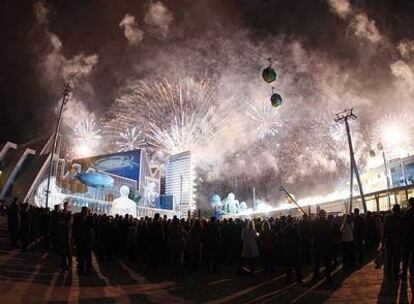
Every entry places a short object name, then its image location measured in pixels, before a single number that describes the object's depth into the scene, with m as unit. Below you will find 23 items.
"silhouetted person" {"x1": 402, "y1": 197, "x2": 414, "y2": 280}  9.79
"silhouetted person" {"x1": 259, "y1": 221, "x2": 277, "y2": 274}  13.14
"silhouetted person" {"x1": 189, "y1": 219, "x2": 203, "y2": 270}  14.19
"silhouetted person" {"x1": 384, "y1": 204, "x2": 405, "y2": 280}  10.36
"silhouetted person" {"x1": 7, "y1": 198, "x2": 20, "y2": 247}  15.73
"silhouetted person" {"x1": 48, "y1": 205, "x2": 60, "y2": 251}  13.27
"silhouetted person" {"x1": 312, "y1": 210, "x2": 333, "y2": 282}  11.52
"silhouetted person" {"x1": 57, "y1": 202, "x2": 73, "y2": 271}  11.97
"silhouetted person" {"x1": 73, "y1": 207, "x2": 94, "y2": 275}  12.05
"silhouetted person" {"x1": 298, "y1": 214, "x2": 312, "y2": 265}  13.45
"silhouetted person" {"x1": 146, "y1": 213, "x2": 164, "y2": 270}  14.56
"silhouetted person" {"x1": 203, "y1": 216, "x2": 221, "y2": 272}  13.98
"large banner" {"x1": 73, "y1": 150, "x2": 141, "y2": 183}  79.88
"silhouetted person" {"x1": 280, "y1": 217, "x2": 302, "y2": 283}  11.47
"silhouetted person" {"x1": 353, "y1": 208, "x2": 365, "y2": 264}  15.91
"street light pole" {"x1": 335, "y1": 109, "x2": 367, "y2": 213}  34.38
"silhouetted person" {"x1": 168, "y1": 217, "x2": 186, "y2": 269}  14.07
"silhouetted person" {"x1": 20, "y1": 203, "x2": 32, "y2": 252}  16.06
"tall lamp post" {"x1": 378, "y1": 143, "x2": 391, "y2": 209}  47.75
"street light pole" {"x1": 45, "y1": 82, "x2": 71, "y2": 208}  34.12
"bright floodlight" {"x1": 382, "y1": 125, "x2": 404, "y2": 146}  46.03
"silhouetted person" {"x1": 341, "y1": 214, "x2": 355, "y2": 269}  14.17
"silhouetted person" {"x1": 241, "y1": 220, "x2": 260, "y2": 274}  13.16
